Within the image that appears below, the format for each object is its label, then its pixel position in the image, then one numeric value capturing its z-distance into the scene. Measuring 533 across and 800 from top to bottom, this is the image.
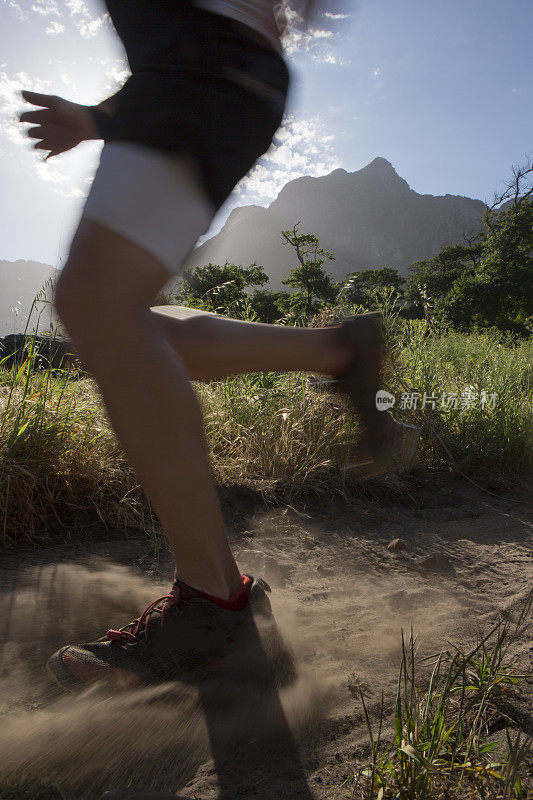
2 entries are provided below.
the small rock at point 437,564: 1.58
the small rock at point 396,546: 1.76
